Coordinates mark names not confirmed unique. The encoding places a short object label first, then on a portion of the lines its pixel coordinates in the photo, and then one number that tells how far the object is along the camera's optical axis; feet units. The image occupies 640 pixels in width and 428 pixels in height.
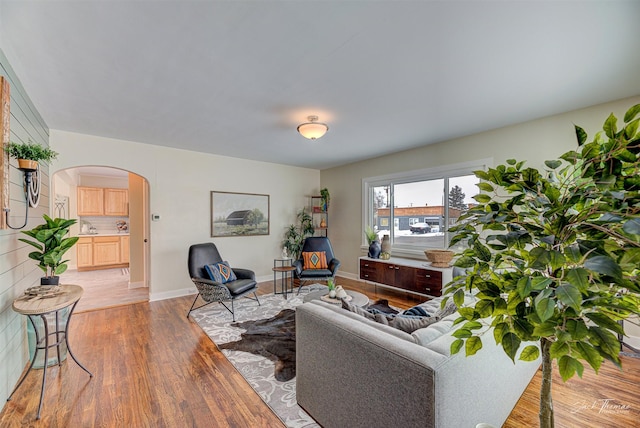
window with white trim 14.33
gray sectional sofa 3.88
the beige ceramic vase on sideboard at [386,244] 16.30
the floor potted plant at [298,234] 20.13
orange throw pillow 17.07
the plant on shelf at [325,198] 20.68
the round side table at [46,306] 6.58
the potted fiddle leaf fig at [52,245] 7.73
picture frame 17.31
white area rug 6.43
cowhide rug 8.24
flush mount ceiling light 10.60
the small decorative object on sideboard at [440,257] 13.43
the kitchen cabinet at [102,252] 22.97
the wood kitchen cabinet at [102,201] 24.00
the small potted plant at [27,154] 7.33
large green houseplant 2.14
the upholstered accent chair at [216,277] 11.89
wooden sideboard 13.25
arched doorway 17.33
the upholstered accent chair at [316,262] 15.69
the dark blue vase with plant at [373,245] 16.57
